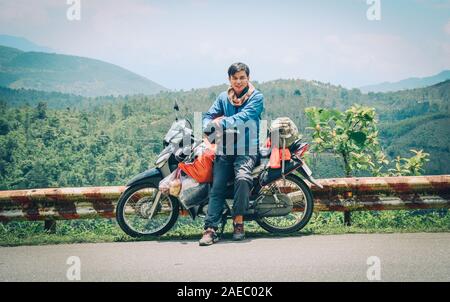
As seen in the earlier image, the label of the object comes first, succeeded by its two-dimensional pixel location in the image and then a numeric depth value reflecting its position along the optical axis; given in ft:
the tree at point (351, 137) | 25.13
